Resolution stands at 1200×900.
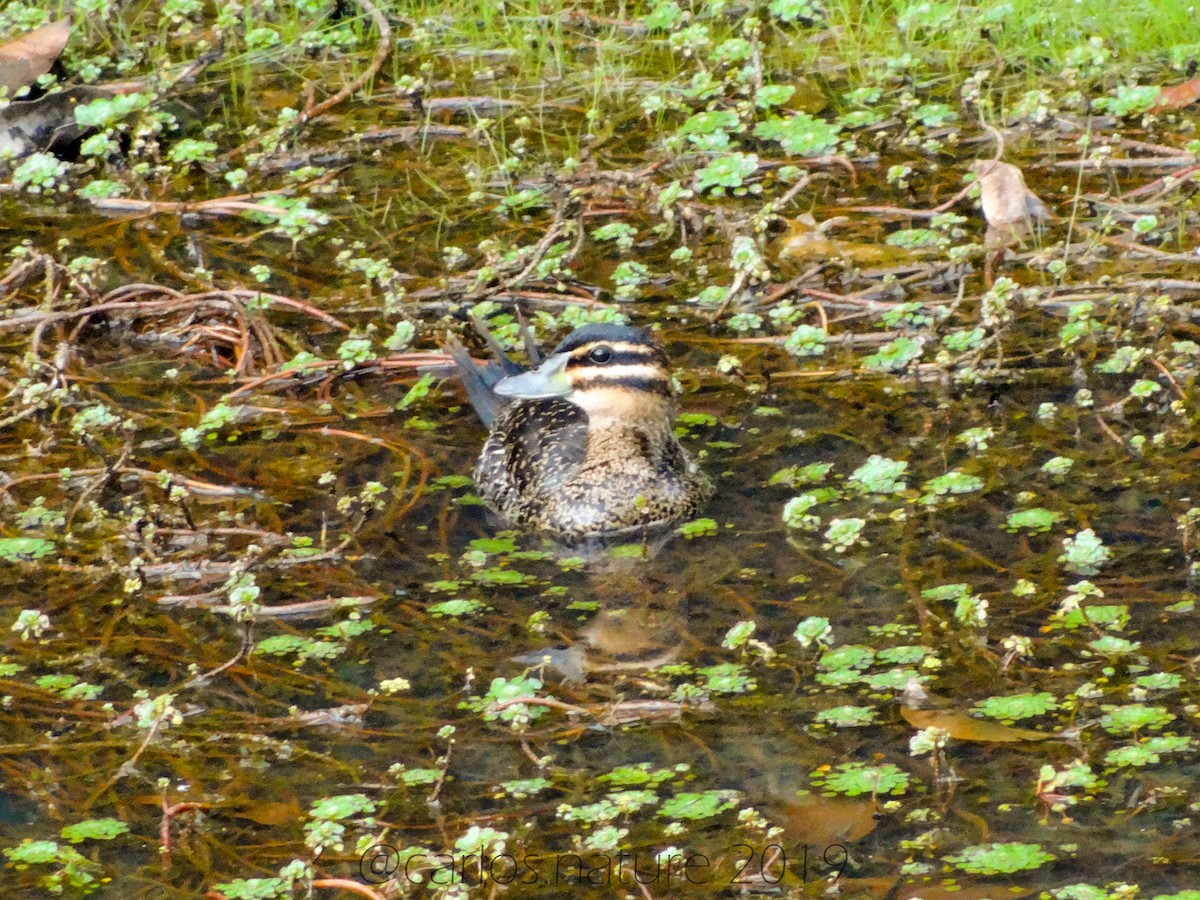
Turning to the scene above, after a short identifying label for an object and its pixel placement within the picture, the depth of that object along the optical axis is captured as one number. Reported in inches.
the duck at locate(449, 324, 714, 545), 502.6
